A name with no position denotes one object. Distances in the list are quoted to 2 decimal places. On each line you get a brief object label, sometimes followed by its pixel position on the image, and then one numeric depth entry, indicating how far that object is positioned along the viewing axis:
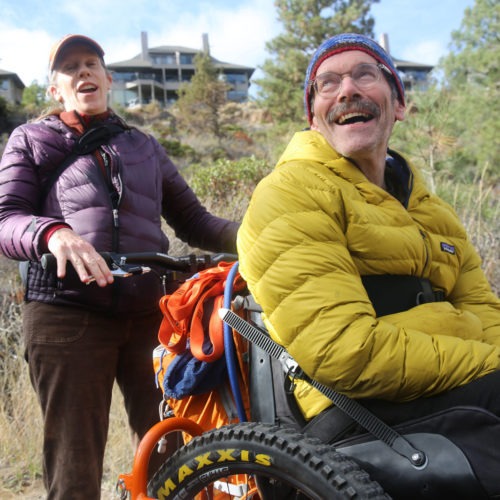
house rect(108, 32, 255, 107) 63.19
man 1.46
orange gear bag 1.72
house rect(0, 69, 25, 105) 52.19
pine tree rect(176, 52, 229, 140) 37.38
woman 2.10
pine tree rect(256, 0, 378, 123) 29.48
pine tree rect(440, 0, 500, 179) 18.88
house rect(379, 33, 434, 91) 69.62
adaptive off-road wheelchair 1.33
